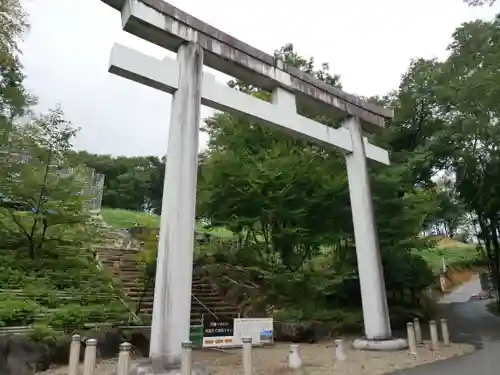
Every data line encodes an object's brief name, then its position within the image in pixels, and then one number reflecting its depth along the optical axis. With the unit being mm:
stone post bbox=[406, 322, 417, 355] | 8539
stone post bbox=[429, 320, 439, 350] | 9016
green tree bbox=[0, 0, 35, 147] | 11836
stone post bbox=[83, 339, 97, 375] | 4809
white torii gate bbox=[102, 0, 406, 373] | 6145
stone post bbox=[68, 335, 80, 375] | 5203
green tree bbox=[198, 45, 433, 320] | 12477
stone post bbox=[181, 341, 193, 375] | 5273
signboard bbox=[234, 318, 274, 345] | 7895
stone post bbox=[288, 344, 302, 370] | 6961
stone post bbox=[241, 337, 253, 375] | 6039
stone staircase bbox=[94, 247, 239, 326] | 10641
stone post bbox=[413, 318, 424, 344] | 9633
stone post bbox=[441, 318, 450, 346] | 9677
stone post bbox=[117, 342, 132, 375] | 4918
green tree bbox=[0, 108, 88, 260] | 10039
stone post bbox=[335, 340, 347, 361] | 7756
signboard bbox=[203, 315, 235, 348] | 7645
